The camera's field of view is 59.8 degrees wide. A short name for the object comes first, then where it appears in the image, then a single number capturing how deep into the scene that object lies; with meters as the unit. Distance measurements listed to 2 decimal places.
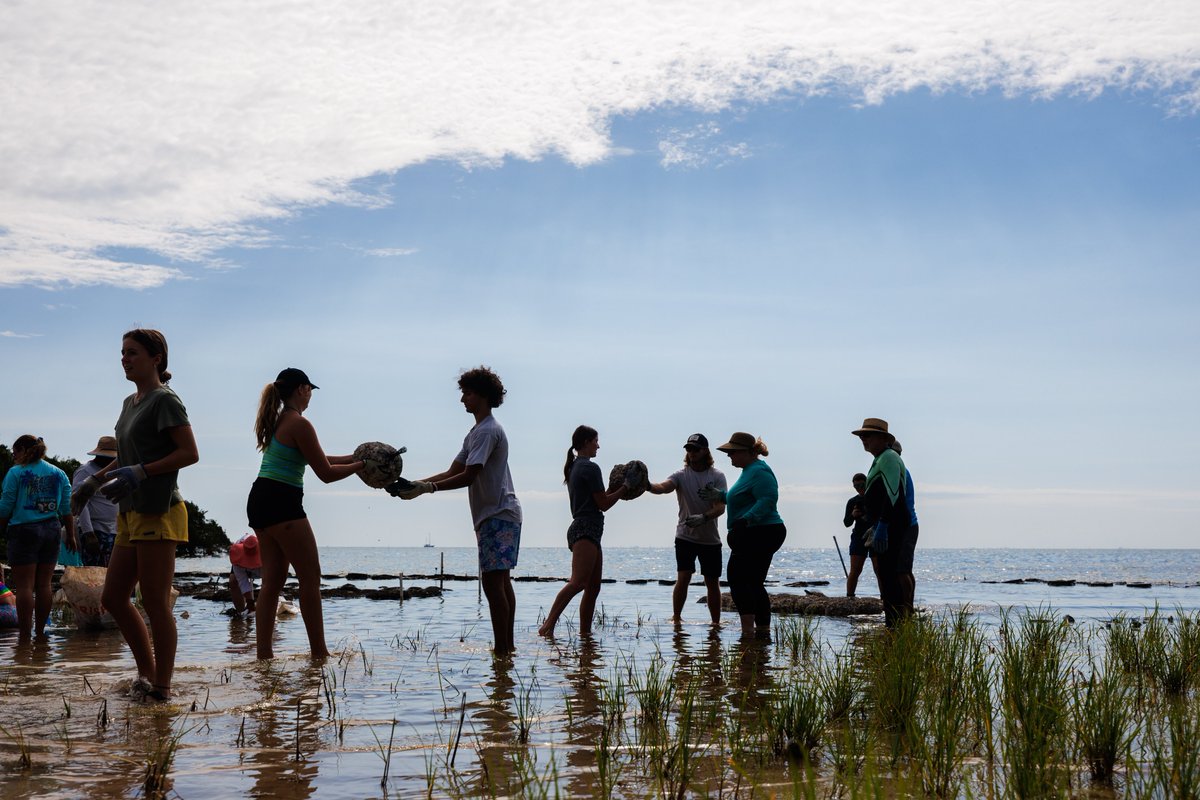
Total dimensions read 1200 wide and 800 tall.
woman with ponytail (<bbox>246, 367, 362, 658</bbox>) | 6.99
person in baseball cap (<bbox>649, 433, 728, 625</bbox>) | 10.43
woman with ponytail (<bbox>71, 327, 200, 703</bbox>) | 5.32
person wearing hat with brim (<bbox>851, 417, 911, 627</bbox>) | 8.76
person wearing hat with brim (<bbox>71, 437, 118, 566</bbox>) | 10.10
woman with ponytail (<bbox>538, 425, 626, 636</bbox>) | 9.20
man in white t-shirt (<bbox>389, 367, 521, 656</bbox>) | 7.36
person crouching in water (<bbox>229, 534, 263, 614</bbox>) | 12.73
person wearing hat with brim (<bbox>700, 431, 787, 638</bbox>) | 9.78
